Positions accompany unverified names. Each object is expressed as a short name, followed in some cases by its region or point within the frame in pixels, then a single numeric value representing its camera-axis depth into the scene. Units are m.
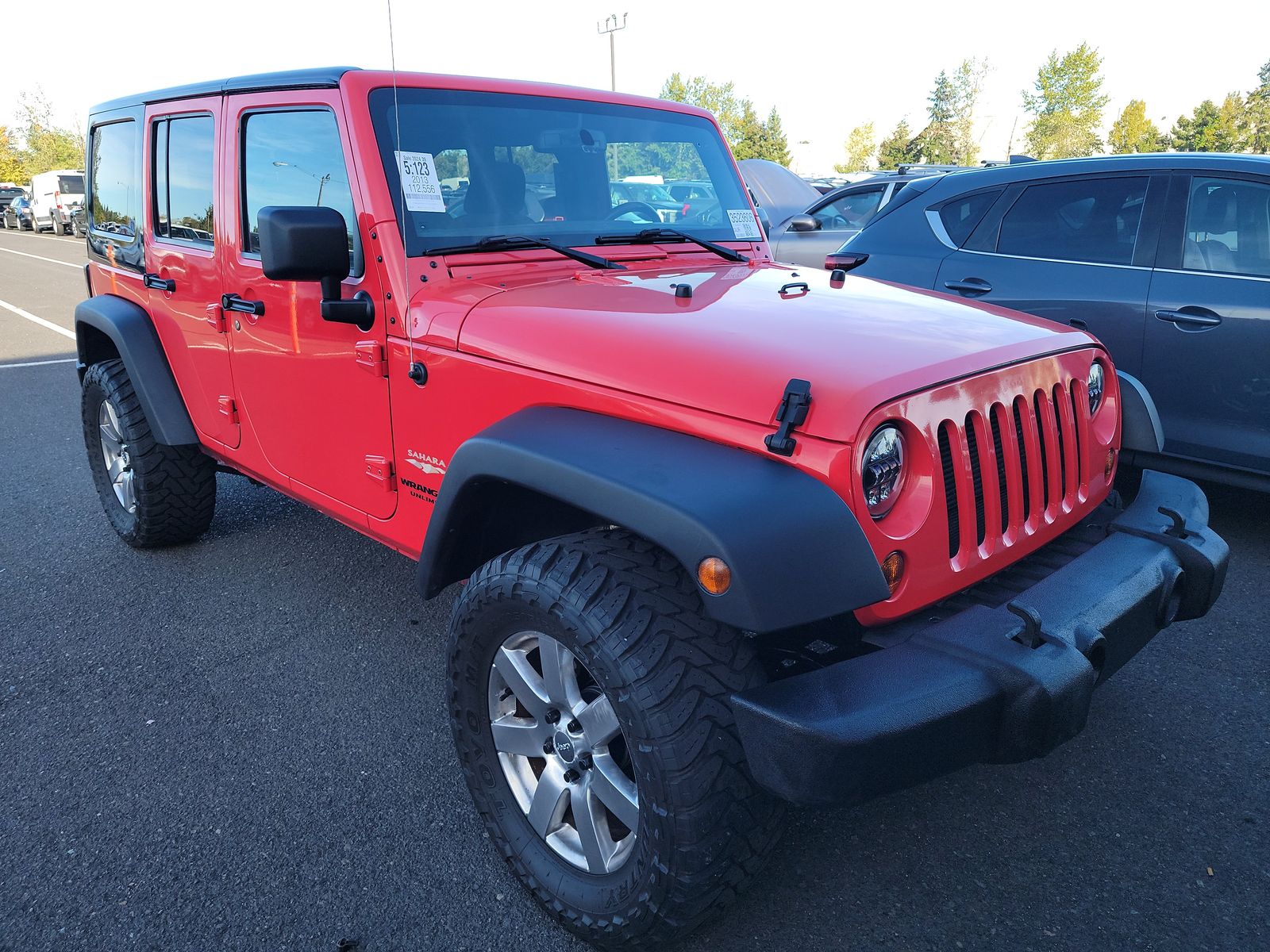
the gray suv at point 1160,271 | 3.92
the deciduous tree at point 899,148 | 66.62
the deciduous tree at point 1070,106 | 51.78
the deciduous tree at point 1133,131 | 53.88
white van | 31.69
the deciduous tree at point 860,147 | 72.19
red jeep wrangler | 1.72
